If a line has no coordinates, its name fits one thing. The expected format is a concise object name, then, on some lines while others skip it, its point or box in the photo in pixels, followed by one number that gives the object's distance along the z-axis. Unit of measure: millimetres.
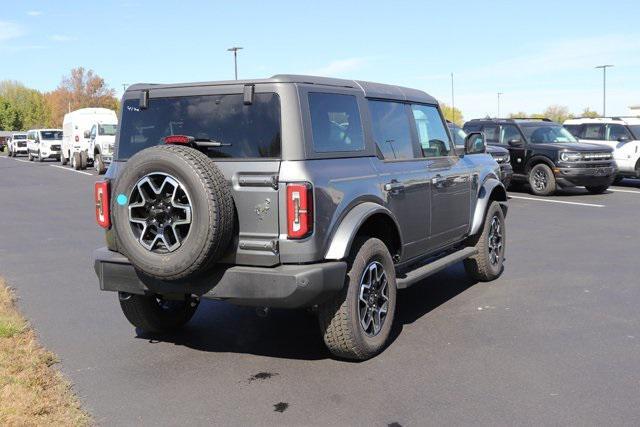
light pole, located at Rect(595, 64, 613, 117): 68188
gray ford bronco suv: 4332
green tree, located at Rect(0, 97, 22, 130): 118125
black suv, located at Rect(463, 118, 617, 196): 16094
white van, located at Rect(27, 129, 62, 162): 37000
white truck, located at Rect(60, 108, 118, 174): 26156
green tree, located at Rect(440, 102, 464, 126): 109562
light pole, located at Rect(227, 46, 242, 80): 51969
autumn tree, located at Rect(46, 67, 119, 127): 96562
